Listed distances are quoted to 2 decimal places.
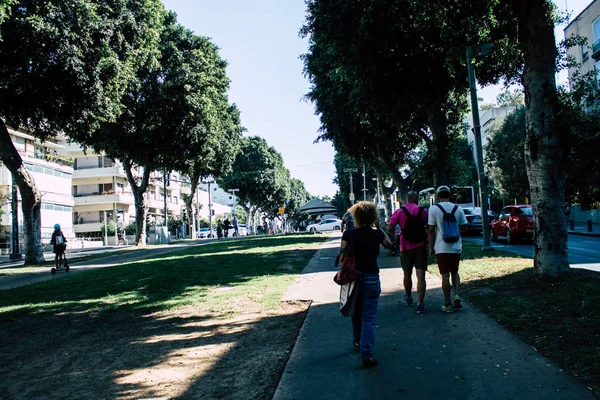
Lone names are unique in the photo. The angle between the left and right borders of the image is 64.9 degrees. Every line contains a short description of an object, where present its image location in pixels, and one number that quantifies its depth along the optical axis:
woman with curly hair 4.54
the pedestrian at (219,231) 42.99
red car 18.70
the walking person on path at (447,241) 6.38
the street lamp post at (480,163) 14.90
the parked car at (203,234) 61.57
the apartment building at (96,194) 56.12
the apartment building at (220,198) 127.93
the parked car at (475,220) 25.53
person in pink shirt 6.66
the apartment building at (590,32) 34.32
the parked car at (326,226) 48.12
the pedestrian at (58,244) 15.05
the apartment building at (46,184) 40.12
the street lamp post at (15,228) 25.28
